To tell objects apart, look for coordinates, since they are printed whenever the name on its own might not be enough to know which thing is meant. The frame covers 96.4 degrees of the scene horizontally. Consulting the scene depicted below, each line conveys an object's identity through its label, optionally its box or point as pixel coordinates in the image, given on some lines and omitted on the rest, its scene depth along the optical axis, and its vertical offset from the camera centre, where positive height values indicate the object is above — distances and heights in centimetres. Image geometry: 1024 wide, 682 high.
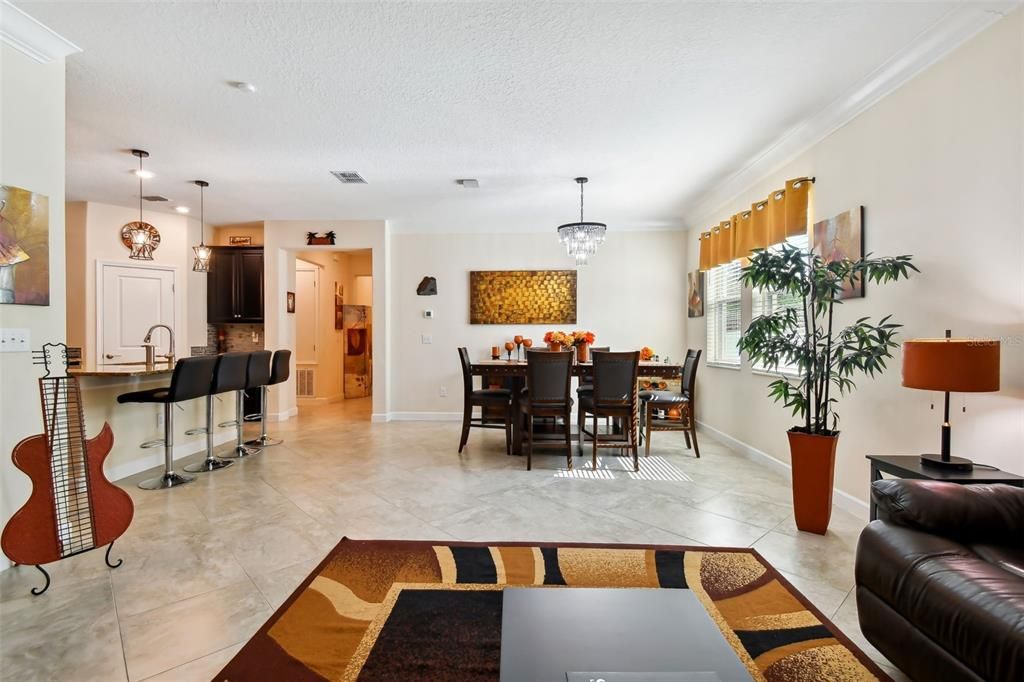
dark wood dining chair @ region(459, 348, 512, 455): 442 -69
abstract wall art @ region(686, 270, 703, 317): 552 +47
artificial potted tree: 250 -11
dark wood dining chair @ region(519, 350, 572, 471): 391 -49
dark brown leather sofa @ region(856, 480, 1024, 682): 113 -69
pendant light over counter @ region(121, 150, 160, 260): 422 +82
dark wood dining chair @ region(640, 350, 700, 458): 433 -69
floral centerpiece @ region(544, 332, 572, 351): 464 -10
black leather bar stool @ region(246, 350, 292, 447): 475 -50
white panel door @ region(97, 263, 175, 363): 547 +23
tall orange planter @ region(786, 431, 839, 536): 255 -82
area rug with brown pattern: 154 -114
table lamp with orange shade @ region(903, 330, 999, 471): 181 -13
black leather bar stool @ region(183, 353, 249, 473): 384 -48
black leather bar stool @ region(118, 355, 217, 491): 338 -50
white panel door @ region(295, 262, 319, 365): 760 +42
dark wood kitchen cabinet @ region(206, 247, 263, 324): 629 +59
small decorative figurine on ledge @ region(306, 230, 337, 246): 609 +120
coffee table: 113 -85
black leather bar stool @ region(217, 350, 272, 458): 423 -50
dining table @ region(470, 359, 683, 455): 436 -39
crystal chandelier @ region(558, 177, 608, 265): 443 +93
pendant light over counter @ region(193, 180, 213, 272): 496 +77
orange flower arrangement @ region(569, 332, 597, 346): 471 -8
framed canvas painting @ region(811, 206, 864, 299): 283 +62
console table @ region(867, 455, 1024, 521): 183 -59
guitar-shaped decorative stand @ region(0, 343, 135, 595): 200 -77
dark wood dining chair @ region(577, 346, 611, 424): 439 -58
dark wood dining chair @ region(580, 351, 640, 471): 389 -52
